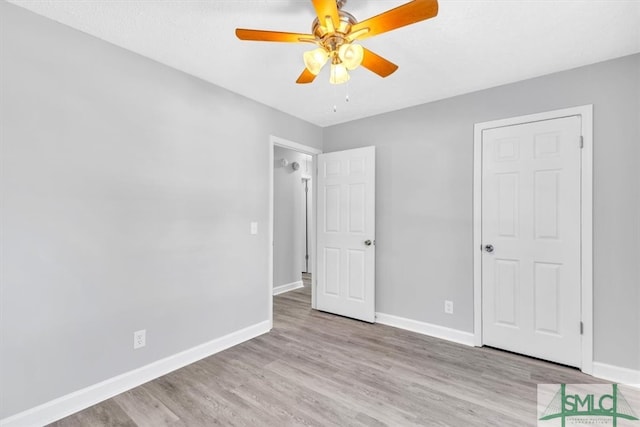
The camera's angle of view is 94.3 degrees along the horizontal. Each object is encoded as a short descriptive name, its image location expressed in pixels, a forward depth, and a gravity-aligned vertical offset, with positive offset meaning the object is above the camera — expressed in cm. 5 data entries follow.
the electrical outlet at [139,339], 219 -93
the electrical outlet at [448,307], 299 -93
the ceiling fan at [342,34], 135 +92
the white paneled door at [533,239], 242 -21
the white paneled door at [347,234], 346 -24
